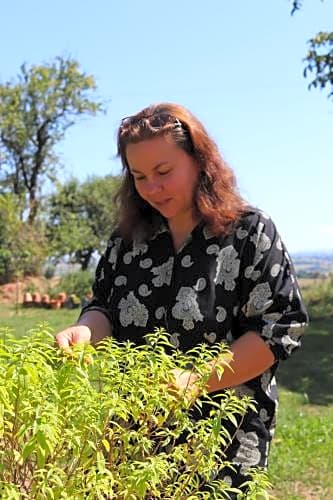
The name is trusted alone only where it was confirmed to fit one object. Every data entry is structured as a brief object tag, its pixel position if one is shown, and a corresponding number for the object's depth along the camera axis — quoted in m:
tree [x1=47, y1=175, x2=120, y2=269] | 28.23
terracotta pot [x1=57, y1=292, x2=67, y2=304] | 19.64
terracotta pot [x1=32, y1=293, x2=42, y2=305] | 19.48
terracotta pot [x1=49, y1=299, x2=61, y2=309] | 19.05
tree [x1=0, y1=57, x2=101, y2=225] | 29.63
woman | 1.87
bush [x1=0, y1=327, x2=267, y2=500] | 1.24
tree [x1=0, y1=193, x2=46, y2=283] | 22.61
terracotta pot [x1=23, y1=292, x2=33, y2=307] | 19.77
